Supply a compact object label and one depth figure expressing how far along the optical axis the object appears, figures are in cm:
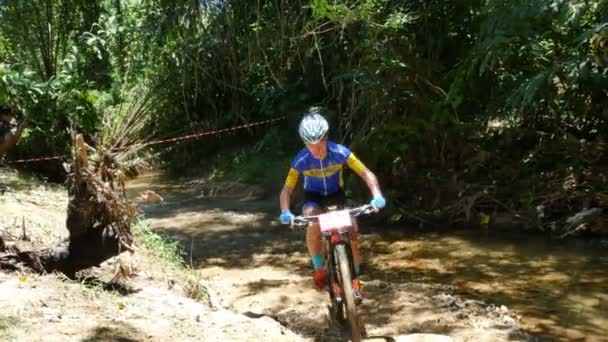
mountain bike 413
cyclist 454
